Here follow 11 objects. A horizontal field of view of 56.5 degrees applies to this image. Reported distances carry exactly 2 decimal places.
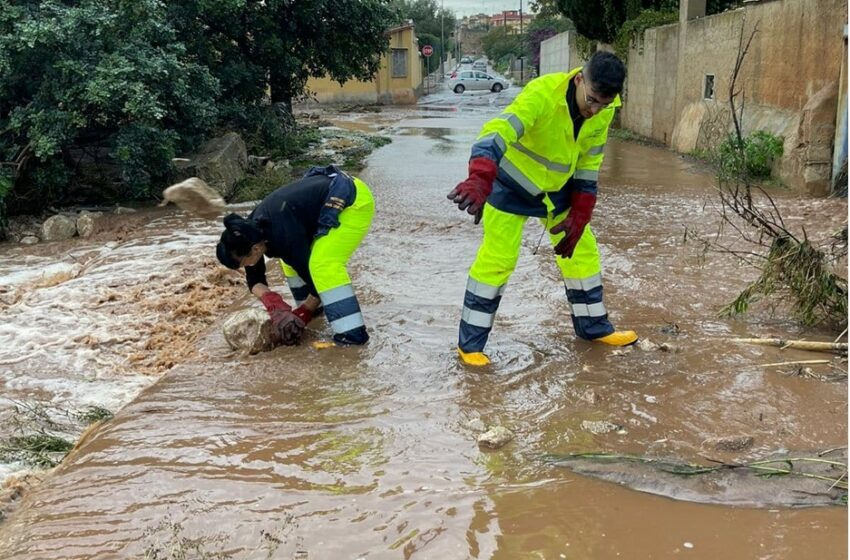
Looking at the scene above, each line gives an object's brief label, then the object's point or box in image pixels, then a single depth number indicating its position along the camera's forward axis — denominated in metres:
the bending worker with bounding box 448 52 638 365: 3.55
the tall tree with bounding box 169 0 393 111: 11.28
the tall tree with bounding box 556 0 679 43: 17.47
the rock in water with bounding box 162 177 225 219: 6.06
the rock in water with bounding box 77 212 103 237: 8.39
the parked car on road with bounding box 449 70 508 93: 39.00
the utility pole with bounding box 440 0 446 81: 59.47
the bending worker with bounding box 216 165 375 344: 4.21
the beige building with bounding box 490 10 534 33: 104.28
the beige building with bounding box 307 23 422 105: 31.30
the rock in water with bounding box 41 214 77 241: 8.29
